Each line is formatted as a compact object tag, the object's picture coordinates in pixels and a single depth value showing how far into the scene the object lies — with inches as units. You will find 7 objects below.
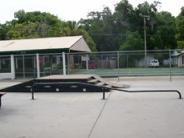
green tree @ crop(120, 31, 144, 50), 1733.4
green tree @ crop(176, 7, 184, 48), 1045.2
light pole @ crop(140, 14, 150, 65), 1716.9
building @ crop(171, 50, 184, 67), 809.7
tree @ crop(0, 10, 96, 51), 1573.1
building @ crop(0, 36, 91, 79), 830.4
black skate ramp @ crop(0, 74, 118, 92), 495.0
